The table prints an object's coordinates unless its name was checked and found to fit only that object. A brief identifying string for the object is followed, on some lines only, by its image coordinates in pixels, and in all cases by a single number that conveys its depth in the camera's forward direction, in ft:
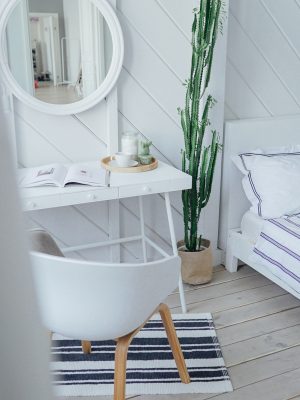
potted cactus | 8.26
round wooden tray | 8.18
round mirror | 7.94
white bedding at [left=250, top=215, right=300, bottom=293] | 7.96
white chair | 4.75
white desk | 7.12
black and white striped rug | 6.67
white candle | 8.62
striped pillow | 8.98
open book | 7.41
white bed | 9.66
